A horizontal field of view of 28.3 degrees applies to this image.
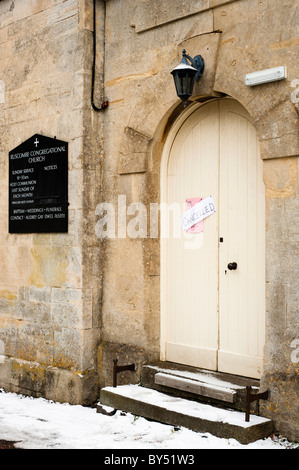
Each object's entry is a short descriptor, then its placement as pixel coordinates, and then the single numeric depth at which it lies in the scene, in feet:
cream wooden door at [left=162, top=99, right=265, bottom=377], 17.63
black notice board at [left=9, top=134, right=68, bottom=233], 21.47
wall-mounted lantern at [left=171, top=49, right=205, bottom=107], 17.24
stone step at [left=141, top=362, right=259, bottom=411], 16.51
